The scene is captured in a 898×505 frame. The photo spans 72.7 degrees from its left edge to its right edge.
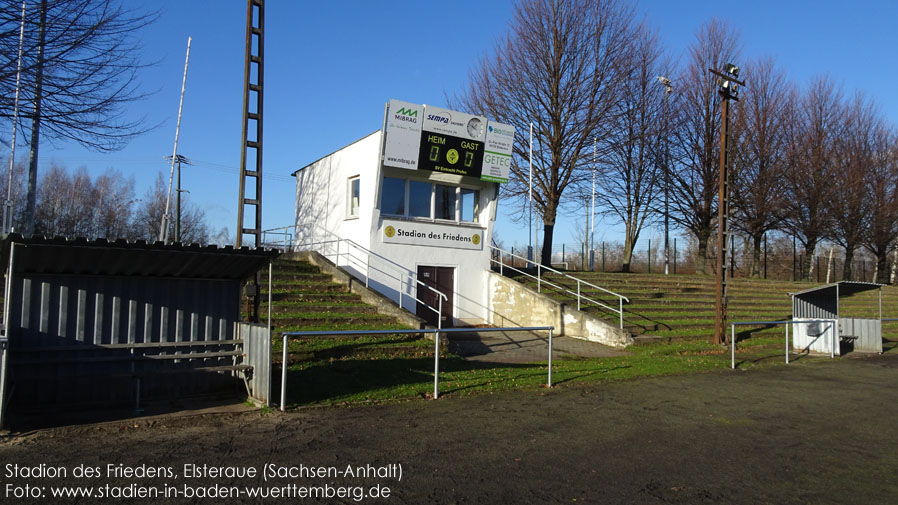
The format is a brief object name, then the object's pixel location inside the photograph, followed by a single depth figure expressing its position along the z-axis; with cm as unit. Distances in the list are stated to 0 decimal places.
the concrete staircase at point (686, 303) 1955
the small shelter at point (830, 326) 1647
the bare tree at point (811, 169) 3666
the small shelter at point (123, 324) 782
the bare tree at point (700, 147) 3466
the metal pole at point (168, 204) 3352
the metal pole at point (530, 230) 2793
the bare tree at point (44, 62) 970
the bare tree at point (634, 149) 3144
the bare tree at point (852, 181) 3784
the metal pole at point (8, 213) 2001
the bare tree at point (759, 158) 3491
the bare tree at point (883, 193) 3856
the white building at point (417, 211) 1986
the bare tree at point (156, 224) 5775
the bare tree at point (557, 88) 2967
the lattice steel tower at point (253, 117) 1250
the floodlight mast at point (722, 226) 1702
